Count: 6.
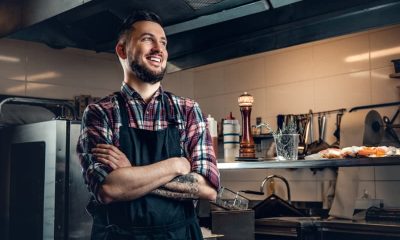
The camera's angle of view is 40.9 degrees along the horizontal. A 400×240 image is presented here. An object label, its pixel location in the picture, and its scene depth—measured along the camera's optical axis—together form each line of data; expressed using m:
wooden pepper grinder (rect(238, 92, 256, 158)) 2.87
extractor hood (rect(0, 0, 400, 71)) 2.55
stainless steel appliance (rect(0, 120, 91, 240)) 3.02
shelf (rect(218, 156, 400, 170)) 2.26
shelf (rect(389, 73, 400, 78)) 3.83
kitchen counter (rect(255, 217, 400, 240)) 2.78
